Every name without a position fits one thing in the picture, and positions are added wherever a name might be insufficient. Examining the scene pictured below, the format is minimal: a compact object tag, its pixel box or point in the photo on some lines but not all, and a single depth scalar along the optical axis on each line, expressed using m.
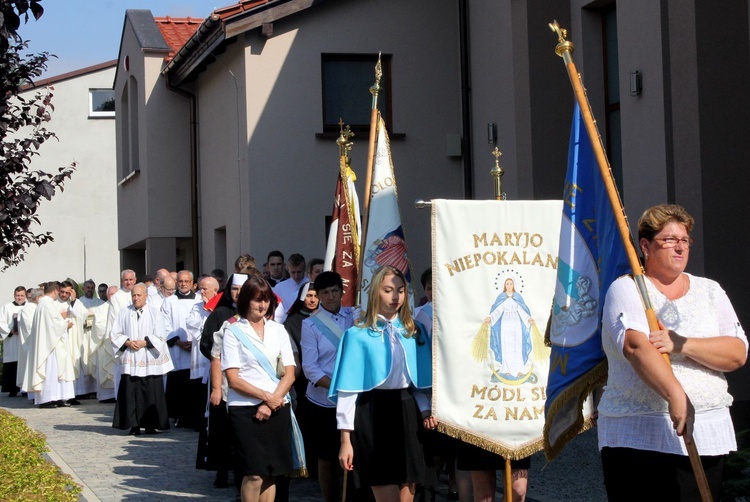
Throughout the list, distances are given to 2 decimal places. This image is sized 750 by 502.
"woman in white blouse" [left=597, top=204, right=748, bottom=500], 4.79
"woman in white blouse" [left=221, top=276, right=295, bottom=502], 8.19
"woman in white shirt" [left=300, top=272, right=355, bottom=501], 8.61
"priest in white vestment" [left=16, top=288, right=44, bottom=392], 20.76
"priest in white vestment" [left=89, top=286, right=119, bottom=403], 19.61
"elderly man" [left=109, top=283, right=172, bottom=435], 15.03
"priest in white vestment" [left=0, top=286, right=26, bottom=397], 22.44
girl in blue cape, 7.09
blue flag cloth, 5.80
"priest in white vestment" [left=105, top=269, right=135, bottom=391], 18.38
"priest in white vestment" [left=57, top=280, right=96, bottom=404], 20.59
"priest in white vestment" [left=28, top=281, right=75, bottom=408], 19.83
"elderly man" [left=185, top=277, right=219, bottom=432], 12.44
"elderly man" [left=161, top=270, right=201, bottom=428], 15.49
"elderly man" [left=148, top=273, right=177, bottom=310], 16.47
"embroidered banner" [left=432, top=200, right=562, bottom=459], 7.31
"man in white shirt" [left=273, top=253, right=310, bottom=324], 12.76
